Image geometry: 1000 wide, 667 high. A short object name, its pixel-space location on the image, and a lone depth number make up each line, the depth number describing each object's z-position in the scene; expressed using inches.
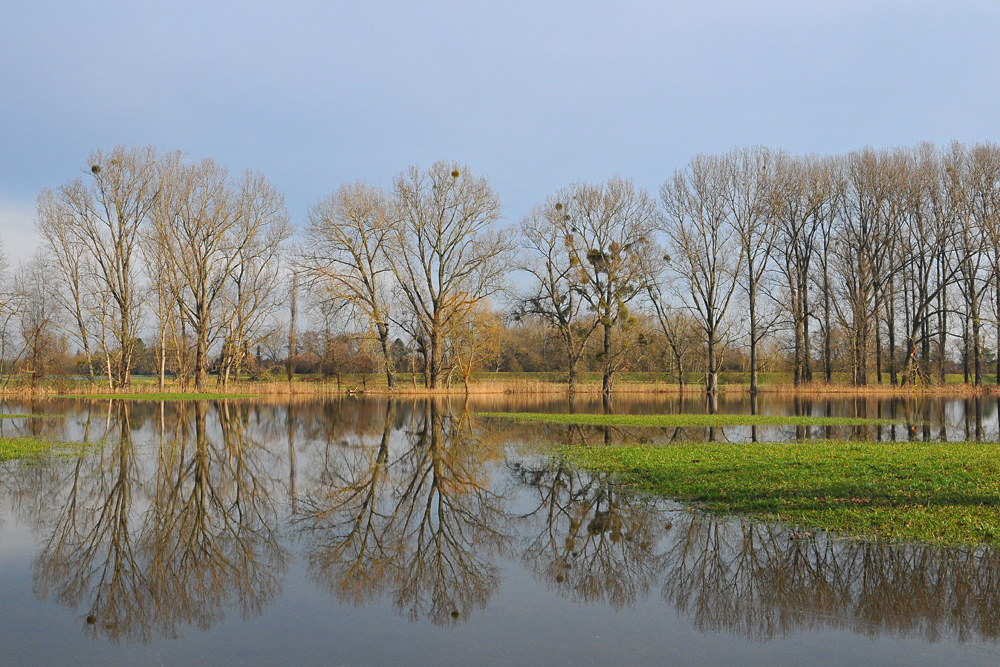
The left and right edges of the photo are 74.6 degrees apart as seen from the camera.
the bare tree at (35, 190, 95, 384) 1761.8
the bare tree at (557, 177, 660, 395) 1806.1
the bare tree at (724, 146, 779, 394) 1738.4
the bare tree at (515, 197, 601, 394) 1850.4
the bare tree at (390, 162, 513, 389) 1772.9
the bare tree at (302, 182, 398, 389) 1776.6
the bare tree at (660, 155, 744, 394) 1769.2
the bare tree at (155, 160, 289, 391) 1694.1
